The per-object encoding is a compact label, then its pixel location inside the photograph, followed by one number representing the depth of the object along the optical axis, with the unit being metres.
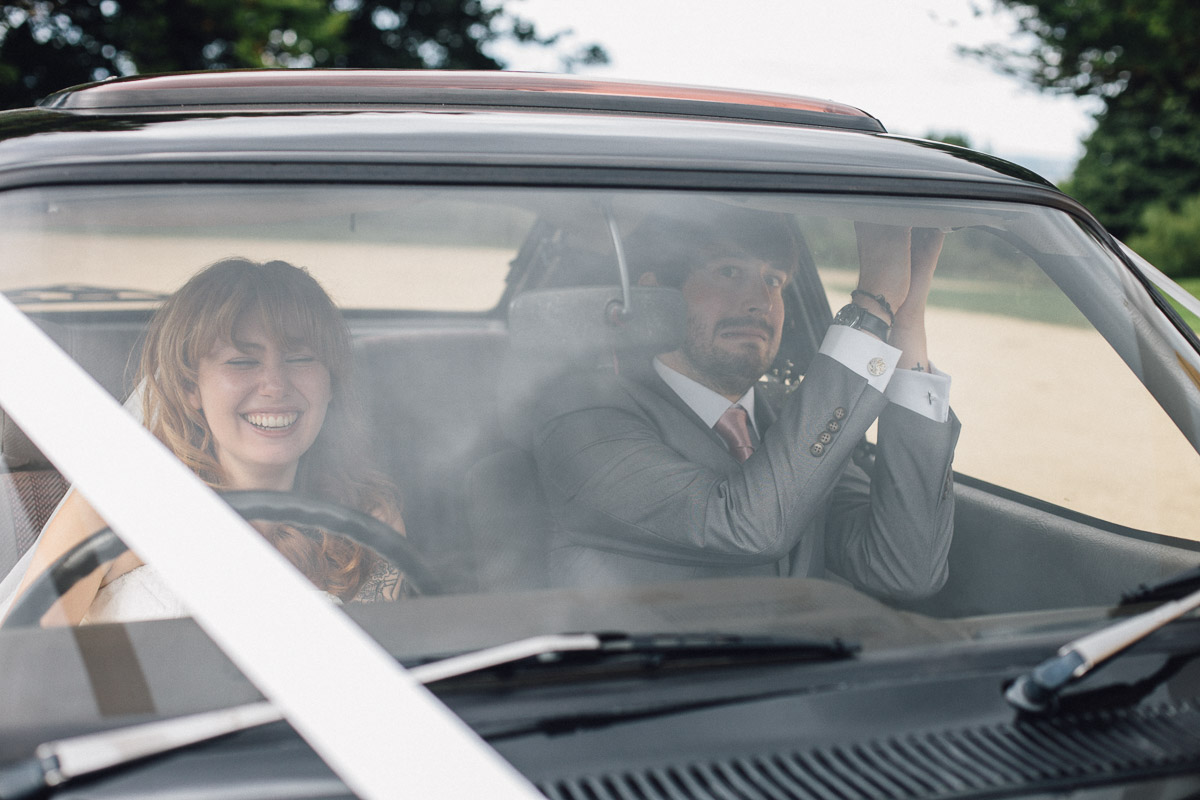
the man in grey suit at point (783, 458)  1.70
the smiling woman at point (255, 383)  1.66
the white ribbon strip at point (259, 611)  0.88
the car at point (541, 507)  1.00
